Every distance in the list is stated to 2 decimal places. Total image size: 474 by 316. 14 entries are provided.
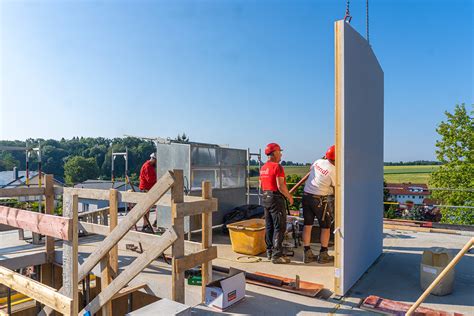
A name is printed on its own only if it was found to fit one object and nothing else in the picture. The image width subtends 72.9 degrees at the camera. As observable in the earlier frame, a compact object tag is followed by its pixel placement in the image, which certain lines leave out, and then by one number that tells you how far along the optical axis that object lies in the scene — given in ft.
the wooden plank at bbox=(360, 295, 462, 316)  9.79
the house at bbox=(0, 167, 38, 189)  78.50
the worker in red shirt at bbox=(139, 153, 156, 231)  21.80
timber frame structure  8.38
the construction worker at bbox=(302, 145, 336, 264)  14.84
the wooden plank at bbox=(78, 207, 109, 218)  22.44
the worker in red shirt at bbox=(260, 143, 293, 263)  15.30
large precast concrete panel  11.51
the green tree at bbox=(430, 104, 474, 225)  69.57
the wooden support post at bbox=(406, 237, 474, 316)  7.24
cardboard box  10.30
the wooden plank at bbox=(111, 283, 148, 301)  12.75
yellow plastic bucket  16.87
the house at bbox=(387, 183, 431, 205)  184.24
